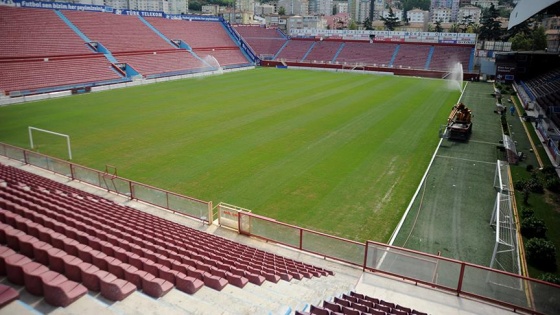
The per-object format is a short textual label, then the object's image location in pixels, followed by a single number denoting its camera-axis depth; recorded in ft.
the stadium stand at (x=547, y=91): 98.33
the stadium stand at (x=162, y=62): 171.73
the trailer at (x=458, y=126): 87.35
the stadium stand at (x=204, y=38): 215.92
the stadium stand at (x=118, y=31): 172.76
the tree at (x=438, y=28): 347.24
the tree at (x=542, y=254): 40.37
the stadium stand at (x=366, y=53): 233.14
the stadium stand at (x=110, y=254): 20.49
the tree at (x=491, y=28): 253.03
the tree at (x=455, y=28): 365.55
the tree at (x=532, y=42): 265.24
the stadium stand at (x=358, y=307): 22.93
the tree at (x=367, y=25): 366.63
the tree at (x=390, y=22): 360.81
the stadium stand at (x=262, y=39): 262.26
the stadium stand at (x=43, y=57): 130.72
